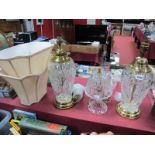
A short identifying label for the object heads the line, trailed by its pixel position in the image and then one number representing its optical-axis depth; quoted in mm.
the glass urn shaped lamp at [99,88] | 584
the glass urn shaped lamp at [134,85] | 507
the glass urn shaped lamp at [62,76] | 585
